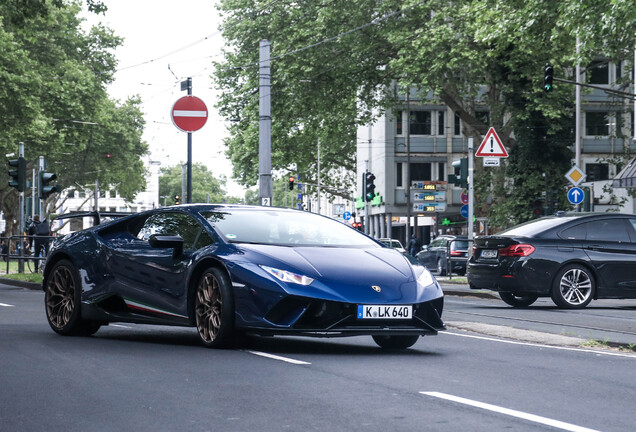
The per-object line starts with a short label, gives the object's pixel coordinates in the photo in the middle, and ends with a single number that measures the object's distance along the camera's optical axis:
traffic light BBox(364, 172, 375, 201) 44.95
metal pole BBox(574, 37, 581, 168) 45.56
